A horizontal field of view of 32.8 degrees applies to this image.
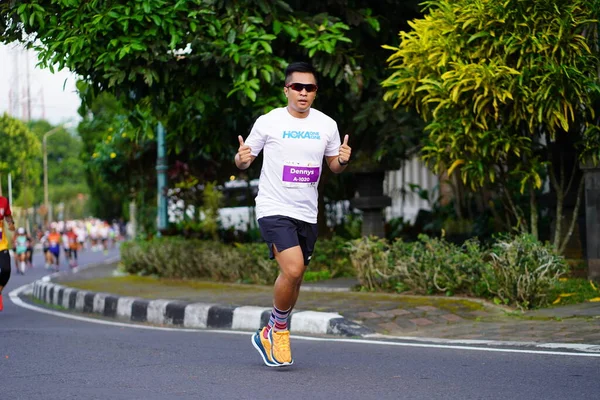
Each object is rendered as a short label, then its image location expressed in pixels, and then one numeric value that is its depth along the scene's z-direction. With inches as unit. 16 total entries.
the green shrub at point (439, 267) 392.5
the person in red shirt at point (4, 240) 442.9
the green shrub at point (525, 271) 365.4
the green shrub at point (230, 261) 541.6
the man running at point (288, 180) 240.5
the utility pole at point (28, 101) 1631.4
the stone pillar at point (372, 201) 555.5
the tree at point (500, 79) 378.6
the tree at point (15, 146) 1614.2
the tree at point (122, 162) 796.0
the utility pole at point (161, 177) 701.9
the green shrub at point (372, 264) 429.4
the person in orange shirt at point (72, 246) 1177.4
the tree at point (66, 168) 4323.3
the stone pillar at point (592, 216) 423.5
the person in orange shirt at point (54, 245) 1152.8
